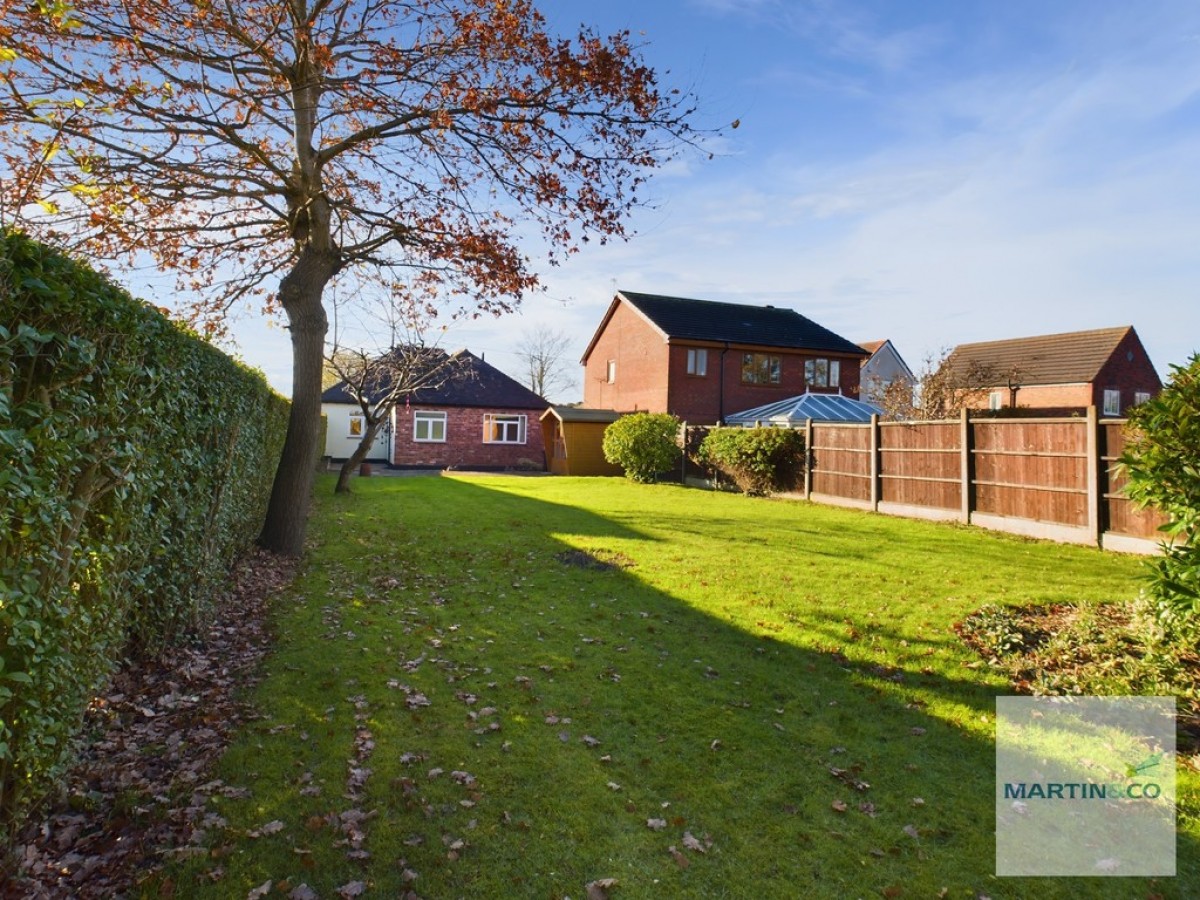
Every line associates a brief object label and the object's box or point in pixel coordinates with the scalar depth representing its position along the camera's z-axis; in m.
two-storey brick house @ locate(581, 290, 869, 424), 28.94
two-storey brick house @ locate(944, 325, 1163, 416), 35.19
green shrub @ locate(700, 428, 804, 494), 19.03
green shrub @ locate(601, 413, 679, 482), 23.97
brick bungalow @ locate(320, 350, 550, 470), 32.44
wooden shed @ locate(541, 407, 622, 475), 28.27
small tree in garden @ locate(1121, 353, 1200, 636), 4.33
